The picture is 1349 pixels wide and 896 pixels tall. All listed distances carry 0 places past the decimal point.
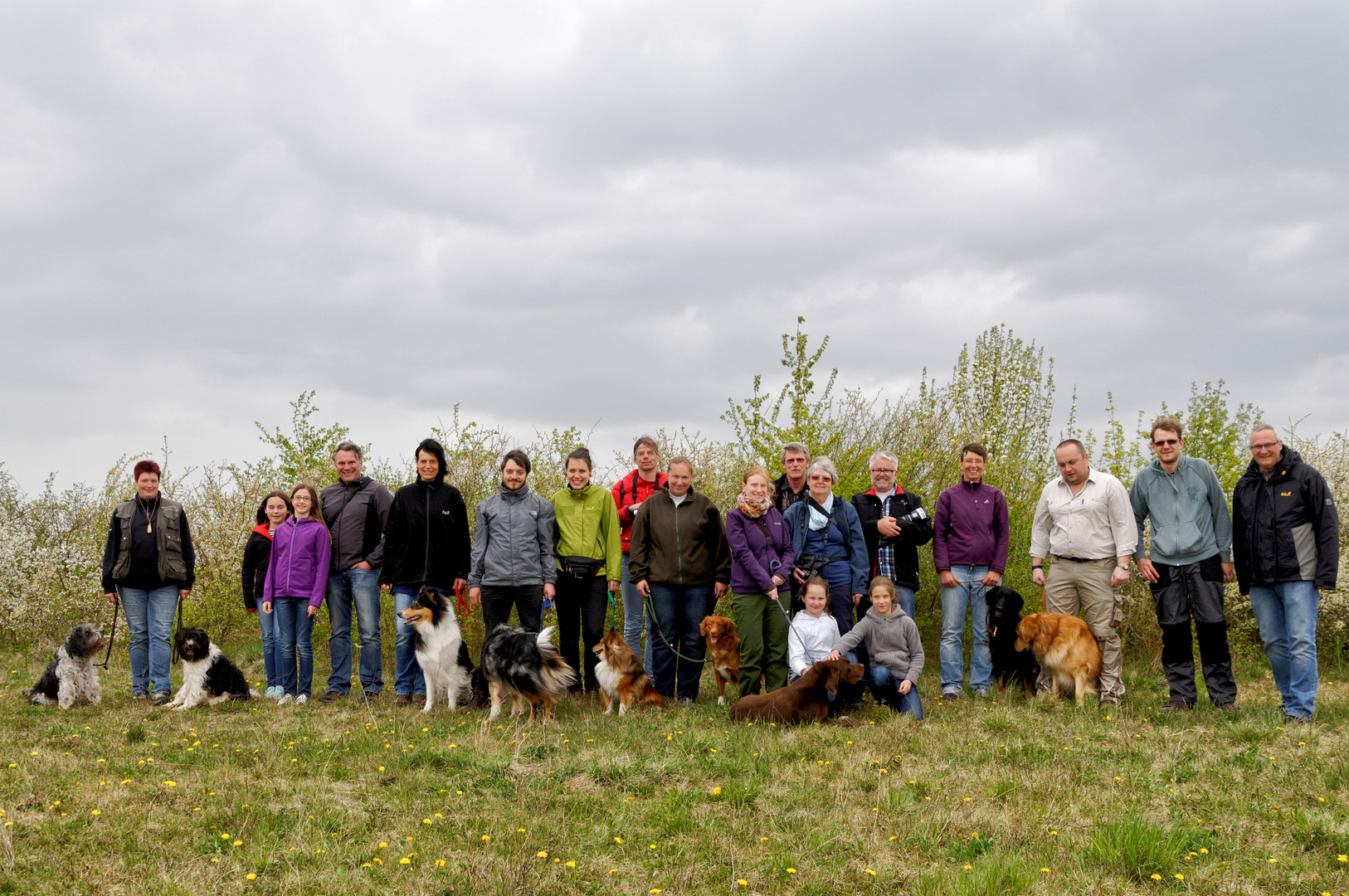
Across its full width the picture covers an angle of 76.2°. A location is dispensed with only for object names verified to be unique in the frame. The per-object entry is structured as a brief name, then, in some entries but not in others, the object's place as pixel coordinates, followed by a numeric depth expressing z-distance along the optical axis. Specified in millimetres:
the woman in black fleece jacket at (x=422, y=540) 7250
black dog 6918
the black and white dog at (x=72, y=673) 7766
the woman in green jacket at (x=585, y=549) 7117
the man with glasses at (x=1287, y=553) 6078
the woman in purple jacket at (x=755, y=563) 6660
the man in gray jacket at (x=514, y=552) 6969
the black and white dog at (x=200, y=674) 7508
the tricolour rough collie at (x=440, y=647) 6957
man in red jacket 7594
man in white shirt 6680
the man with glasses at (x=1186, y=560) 6504
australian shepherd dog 6348
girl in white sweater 6457
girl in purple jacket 7508
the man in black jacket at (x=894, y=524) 7234
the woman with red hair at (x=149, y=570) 7793
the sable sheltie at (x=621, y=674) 6707
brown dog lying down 6016
